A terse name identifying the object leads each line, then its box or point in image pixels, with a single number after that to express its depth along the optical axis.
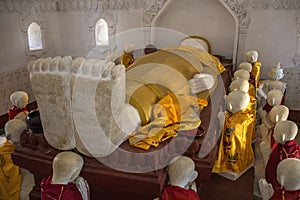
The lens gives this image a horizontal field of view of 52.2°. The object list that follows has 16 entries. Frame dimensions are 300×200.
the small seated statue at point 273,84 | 3.64
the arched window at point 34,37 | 5.80
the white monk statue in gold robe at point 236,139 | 2.70
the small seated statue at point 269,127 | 2.74
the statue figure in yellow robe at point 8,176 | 2.82
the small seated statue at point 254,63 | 4.11
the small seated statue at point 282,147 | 2.35
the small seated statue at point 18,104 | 3.21
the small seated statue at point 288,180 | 1.94
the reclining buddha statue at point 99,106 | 2.01
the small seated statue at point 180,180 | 1.93
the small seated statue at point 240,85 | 3.02
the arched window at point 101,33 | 5.87
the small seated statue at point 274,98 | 3.13
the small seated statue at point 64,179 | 2.00
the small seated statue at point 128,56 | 4.70
